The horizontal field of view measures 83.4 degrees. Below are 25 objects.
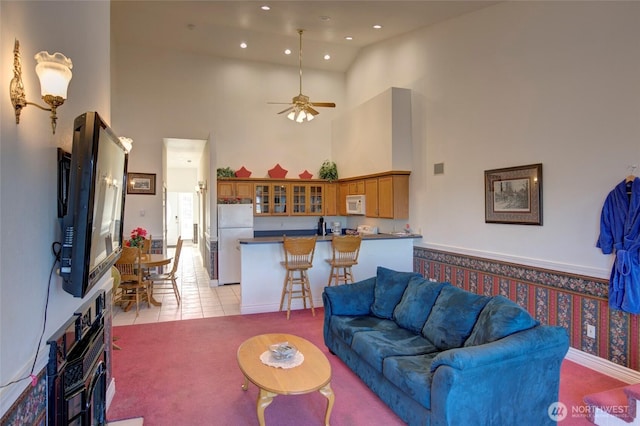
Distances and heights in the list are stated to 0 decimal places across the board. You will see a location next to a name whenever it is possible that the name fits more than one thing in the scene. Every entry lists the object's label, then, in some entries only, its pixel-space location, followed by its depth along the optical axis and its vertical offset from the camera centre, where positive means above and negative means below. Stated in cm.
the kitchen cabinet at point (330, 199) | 823 +29
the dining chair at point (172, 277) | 565 -102
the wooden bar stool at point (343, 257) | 514 -69
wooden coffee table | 223 -108
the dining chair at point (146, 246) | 636 -61
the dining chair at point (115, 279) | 398 -76
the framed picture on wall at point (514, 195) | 397 +19
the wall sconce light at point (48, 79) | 135 +55
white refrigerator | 707 -44
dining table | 531 -75
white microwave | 711 +15
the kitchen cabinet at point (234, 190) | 742 +47
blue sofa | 210 -104
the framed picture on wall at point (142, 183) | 720 +59
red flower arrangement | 554 -41
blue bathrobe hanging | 304 -27
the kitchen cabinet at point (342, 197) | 787 +33
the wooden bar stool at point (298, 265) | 492 -75
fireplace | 154 -77
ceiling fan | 565 +163
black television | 163 +2
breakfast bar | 520 -81
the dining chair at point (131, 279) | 507 -98
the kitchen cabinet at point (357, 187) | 710 +50
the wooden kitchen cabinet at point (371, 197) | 660 +28
